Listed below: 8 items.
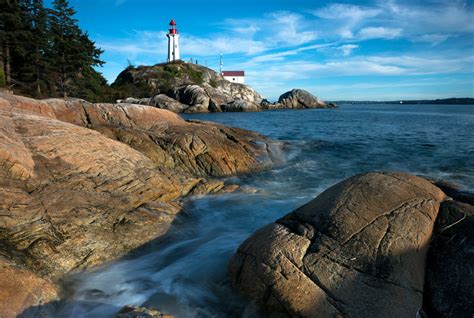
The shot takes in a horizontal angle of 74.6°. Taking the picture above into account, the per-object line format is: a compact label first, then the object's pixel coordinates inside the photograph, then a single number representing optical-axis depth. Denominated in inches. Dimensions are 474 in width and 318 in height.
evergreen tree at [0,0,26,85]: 1021.8
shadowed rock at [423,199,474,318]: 157.9
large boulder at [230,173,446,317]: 161.9
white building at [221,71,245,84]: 4537.4
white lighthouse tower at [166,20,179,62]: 3651.6
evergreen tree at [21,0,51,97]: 1141.7
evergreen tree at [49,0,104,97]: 1267.2
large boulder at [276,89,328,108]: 3582.7
